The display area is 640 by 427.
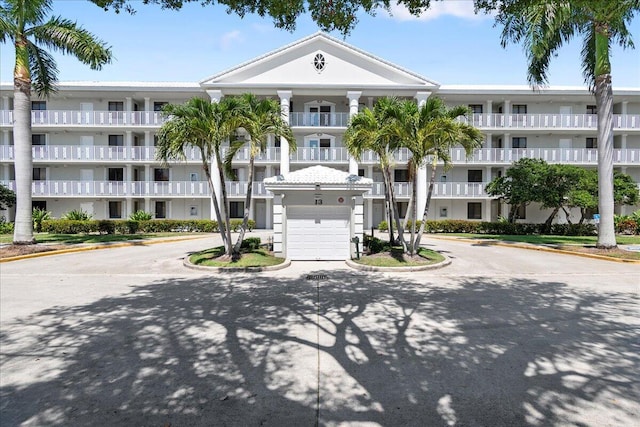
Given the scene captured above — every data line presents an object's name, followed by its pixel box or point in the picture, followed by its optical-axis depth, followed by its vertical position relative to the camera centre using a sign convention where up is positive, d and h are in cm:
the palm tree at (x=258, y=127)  1313 +278
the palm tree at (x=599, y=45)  1494 +674
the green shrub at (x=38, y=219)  2609 -114
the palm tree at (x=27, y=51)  1595 +668
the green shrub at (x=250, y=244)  1632 -186
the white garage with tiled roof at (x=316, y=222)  1477 -77
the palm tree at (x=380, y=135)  1395 +260
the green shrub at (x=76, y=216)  2688 -95
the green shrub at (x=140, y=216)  2783 -99
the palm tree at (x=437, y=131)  1291 +250
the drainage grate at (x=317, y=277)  1116 -224
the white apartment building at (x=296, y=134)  2873 +571
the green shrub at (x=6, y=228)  2575 -172
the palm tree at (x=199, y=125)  1250 +260
